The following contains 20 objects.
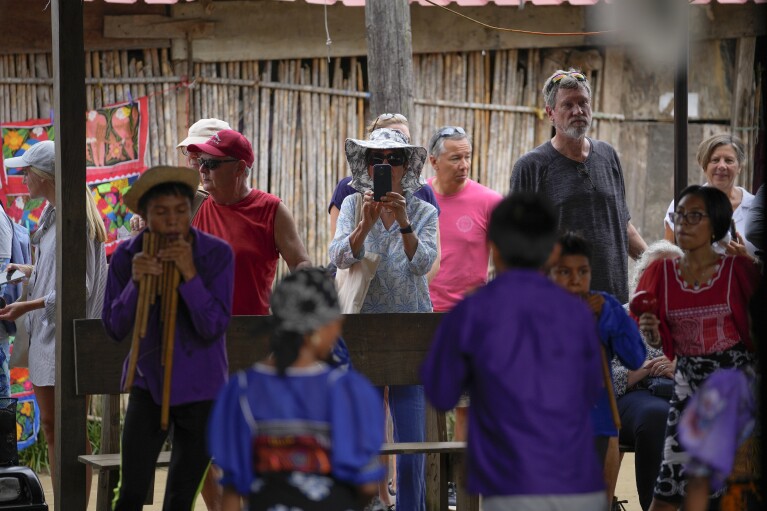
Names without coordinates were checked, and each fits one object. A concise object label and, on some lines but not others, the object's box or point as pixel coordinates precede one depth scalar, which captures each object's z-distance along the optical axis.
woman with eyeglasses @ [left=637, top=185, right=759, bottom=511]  10.37
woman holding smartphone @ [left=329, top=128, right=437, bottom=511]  12.15
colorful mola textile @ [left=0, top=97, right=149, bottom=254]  18.37
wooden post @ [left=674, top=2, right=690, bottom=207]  12.65
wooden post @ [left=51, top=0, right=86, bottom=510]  11.59
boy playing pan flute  9.45
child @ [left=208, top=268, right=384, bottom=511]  7.43
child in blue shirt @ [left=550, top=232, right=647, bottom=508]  10.02
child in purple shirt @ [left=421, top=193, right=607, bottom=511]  7.58
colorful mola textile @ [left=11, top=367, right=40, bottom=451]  18.19
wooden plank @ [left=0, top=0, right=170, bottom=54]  18.14
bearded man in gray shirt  12.86
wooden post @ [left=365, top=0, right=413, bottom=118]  15.85
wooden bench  11.68
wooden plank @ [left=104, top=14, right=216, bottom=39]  18.39
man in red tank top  11.66
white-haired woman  14.13
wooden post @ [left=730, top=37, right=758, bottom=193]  20.42
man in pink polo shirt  14.45
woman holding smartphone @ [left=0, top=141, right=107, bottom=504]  13.44
